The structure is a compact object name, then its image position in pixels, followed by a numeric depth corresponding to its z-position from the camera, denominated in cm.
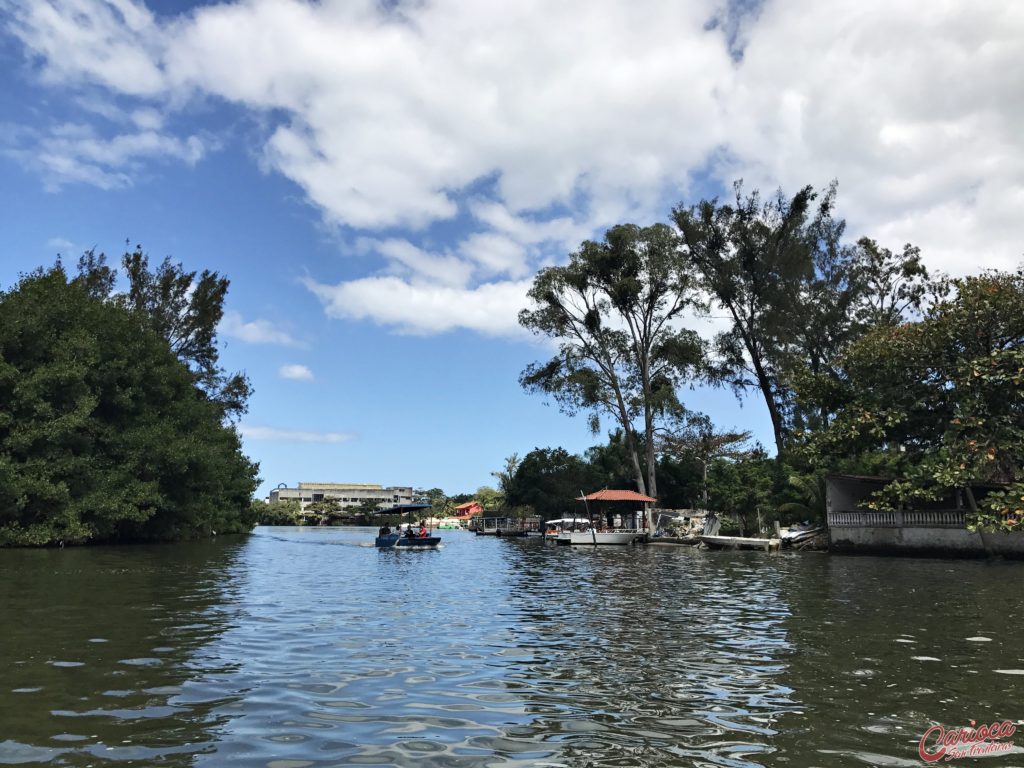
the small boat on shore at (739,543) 3781
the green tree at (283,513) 14812
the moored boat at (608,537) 4688
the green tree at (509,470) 11852
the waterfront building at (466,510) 15562
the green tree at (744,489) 4381
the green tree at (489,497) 13381
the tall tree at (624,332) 4712
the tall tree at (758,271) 4491
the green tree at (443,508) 16198
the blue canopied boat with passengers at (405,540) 4181
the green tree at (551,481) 7838
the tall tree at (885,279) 4428
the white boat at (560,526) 5792
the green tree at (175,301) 4791
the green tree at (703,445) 5953
